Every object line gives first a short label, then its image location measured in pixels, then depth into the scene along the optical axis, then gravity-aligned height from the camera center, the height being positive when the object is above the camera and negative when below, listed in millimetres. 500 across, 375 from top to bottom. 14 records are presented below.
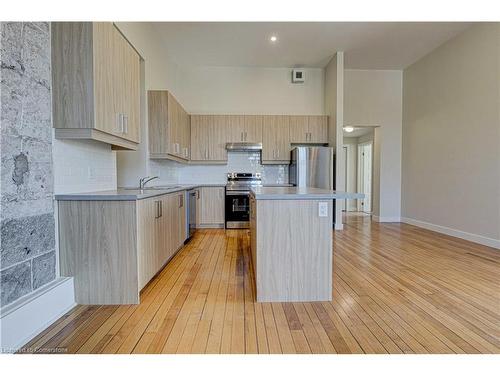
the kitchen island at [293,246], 2055 -547
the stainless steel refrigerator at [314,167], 4848 +201
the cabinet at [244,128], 5328 +1018
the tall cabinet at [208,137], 5312 +837
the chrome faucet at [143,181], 3251 -38
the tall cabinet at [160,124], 3733 +791
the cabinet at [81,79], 1897 +738
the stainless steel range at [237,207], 5145 -574
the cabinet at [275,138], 5344 +816
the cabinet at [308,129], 5344 +998
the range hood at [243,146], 5289 +648
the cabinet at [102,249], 1986 -543
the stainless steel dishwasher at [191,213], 3996 -556
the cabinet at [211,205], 5180 -538
